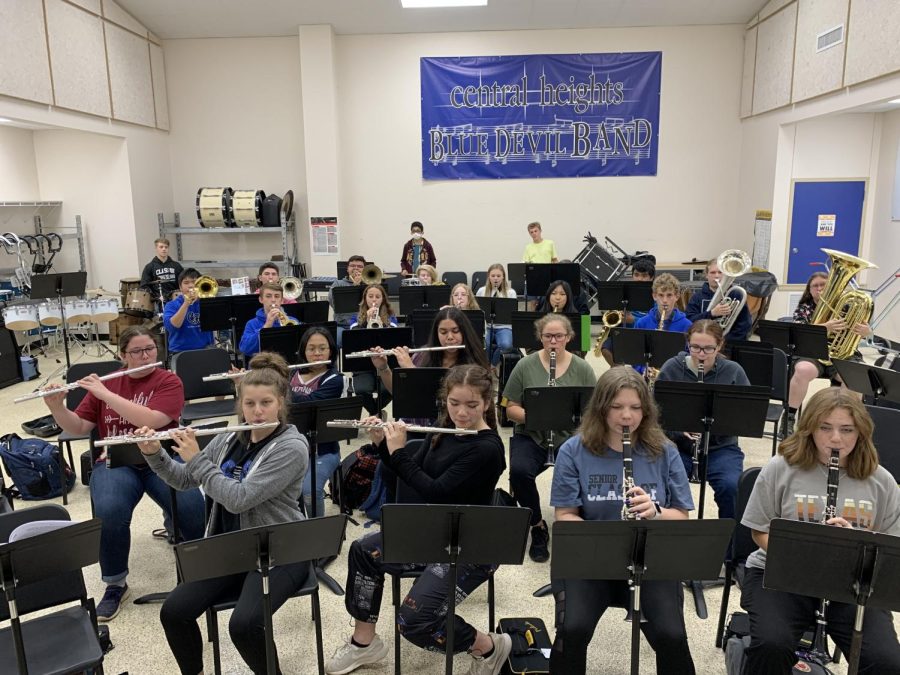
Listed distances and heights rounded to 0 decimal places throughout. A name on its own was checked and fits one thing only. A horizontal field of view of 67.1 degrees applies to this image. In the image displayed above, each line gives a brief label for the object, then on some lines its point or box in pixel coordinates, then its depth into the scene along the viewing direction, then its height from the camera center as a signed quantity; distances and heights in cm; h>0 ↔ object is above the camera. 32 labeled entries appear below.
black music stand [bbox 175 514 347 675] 249 -123
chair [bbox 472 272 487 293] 1125 -103
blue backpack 509 -183
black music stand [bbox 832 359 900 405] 429 -109
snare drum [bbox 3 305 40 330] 810 -112
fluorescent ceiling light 1016 +318
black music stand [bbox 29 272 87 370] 821 -78
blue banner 1127 +167
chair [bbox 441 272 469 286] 1143 -100
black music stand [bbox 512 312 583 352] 602 -101
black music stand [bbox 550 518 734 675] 247 -122
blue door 1002 -11
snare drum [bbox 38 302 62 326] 838 -112
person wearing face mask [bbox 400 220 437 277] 1081 -55
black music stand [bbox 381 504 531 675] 261 -122
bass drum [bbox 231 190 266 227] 1108 +21
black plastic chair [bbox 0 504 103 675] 239 -151
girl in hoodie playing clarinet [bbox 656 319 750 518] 404 -104
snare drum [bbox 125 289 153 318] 952 -114
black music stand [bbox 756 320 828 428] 537 -100
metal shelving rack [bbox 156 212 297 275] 1122 -22
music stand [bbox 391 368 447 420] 427 -109
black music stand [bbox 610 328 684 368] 506 -98
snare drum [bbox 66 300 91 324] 862 -113
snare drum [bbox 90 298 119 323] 881 -113
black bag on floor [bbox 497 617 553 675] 313 -203
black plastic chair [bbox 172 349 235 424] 550 -123
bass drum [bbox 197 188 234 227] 1099 +24
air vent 823 +215
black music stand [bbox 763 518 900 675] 229 -120
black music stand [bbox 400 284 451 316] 723 -83
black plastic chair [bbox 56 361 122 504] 478 -109
